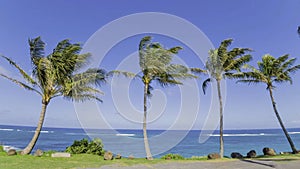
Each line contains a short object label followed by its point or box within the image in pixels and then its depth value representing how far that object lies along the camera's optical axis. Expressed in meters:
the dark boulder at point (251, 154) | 12.00
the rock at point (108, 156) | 10.20
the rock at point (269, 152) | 13.15
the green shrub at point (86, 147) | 12.02
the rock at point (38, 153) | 10.39
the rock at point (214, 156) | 11.57
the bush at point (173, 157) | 12.15
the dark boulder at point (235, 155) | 11.96
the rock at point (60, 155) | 10.21
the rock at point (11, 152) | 10.19
